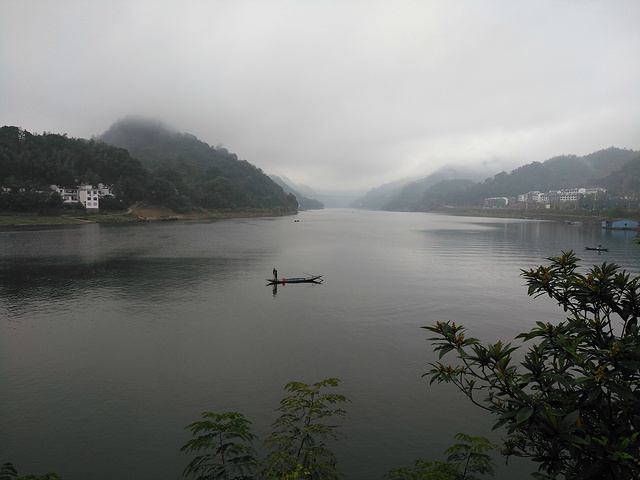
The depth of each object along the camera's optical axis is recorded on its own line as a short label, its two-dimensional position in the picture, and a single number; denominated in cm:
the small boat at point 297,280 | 3362
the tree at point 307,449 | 762
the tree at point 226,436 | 764
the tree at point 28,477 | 562
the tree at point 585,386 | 438
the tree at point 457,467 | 781
